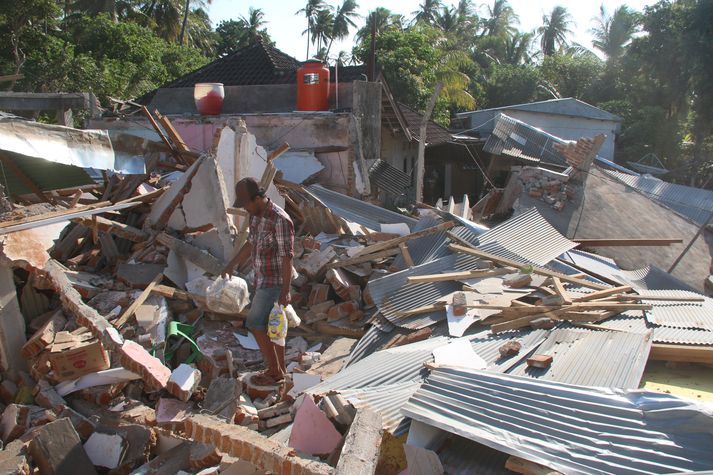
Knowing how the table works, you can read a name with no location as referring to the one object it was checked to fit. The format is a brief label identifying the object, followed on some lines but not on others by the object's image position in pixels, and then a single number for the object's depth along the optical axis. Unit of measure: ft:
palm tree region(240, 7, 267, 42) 145.08
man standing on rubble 14.51
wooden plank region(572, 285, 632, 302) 17.98
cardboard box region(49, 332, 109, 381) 15.17
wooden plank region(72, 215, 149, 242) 20.98
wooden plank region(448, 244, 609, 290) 19.81
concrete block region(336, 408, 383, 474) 9.10
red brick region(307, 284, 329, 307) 21.31
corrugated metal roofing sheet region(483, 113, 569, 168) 54.95
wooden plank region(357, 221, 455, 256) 23.43
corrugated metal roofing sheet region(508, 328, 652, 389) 12.10
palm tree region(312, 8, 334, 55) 147.43
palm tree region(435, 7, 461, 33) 134.15
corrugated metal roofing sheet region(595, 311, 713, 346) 14.75
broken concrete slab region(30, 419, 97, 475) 11.87
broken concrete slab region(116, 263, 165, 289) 20.06
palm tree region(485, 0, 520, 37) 153.38
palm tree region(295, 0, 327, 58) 149.86
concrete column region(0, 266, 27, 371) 15.83
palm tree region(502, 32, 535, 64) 143.54
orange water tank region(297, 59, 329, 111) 36.40
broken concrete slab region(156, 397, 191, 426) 13.96
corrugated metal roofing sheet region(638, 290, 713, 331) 16.29
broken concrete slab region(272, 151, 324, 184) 34.06
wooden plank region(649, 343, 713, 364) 14.23
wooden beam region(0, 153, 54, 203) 23.49
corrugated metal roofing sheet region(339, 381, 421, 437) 10.66
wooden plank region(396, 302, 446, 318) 18.61
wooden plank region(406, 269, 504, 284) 20.07
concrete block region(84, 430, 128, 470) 12.62
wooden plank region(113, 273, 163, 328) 17.67
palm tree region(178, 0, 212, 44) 107.34
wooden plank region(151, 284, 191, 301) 19.46
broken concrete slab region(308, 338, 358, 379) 17.39
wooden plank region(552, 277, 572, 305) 17.15
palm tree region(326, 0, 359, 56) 143.74
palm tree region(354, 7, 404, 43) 113.20
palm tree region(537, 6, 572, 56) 148.66
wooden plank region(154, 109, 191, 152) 27.84
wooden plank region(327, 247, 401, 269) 22.35
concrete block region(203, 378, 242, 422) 14.03
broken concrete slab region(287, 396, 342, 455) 10.91
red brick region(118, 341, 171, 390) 14.73
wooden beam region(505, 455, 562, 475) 8.74
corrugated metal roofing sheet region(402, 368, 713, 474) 8.56
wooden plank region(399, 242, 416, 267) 22.63
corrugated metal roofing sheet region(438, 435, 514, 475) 9.51
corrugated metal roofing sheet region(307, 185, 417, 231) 28.09
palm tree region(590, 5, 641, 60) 119.65
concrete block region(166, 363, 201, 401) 14.58
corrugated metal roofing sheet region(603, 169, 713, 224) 41.19
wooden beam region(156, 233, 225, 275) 20.99
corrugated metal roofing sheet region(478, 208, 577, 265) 22.74
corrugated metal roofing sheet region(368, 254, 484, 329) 18.74
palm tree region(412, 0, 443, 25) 139.85
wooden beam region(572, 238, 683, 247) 27.55
